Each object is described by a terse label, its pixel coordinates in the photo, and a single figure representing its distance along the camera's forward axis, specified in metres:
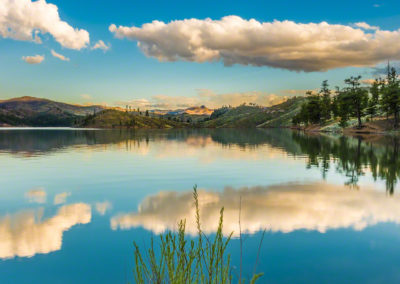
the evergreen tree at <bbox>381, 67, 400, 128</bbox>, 119.50
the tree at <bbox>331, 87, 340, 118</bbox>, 161.05
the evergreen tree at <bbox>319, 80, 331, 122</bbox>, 178.62
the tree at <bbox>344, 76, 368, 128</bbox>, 138.00
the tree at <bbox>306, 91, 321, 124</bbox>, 185.06
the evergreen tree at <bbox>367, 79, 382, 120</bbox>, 144.14
